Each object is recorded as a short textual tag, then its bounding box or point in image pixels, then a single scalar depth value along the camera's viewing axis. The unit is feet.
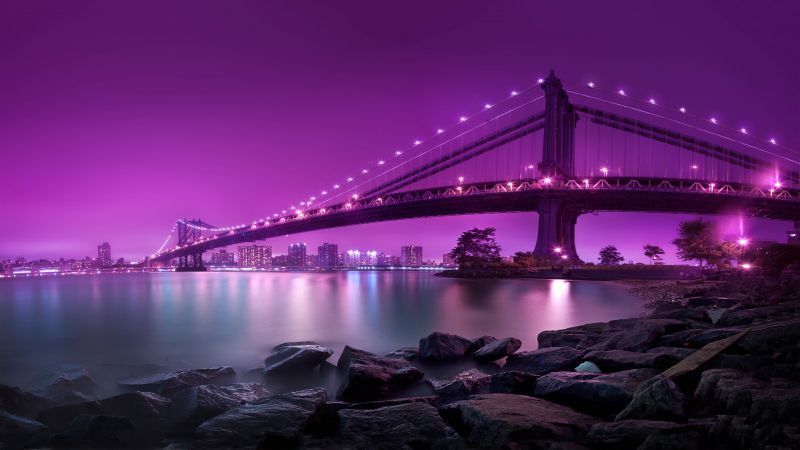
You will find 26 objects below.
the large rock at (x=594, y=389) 14.02
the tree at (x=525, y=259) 145.48
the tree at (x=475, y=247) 170.09
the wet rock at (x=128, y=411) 15.90
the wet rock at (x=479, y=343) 26.76
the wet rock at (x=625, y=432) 10.73
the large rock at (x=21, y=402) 16.71
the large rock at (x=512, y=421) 12.26
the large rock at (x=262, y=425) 13.39
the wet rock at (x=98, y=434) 14.14
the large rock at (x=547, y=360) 19.89
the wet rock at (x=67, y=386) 18.16
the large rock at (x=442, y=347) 25.16
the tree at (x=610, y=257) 246.27
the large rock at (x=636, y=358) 16.94
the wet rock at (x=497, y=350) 25.03
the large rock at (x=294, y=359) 23.53
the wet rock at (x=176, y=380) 19.90
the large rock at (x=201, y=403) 15.96
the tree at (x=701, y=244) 111.55
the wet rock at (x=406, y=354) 26.20
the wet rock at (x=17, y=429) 14.37
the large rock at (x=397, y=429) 12.83
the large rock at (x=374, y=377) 19.08
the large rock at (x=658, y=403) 11.89
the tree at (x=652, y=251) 189.88
